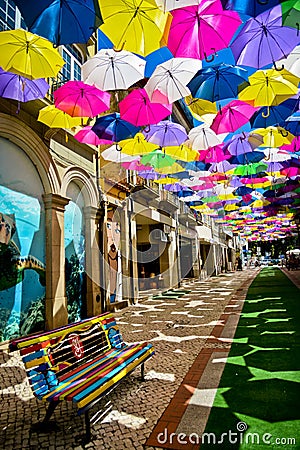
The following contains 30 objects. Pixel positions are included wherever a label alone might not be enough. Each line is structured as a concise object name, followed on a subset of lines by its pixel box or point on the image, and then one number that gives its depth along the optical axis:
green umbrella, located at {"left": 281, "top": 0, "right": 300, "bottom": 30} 4.04
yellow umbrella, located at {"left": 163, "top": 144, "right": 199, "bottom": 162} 8.98
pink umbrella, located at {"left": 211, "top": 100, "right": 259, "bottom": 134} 7.22
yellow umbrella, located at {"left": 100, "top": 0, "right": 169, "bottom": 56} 4.16
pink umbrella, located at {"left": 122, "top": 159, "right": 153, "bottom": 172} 10.80
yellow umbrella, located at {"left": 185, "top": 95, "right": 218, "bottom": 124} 7.16
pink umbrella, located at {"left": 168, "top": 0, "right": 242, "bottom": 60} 4.45
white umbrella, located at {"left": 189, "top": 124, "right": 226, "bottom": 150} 8.50
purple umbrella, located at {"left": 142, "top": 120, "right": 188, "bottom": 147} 8.00
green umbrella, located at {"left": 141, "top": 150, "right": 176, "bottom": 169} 9.74
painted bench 3.40
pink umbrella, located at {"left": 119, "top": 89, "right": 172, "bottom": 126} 6.75
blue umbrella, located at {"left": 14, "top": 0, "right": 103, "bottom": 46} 4.25
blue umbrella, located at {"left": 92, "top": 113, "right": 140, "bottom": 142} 7.73
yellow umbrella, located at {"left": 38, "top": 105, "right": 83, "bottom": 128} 7.11
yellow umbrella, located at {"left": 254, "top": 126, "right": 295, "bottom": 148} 8.56
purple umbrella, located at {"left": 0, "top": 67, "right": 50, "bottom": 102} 5.91
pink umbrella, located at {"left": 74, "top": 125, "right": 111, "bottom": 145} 8.33
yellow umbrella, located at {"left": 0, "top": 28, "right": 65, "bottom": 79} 4.87
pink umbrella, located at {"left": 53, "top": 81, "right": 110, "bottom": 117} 6.24
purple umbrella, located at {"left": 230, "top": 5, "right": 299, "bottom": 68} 4.94
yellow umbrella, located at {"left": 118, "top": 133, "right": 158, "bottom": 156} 8.51
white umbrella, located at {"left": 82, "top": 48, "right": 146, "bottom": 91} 5.79
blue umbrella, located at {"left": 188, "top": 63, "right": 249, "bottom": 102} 6.19
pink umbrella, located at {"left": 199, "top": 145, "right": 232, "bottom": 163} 9.48
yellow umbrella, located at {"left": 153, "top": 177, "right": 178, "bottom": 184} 11.89
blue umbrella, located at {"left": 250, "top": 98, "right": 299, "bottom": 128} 7.21
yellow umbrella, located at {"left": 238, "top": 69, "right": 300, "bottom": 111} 6.21
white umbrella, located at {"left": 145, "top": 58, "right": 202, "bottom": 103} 5.87
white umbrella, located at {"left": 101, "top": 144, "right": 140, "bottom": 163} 9.56
